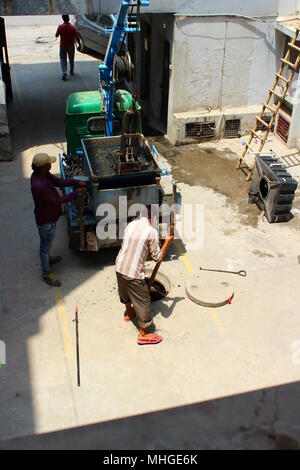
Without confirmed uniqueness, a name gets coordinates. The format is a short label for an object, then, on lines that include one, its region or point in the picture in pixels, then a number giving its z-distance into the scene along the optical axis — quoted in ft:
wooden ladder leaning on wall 37.88
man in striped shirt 22.98
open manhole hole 27.37
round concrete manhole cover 26.91
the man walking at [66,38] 56.13
